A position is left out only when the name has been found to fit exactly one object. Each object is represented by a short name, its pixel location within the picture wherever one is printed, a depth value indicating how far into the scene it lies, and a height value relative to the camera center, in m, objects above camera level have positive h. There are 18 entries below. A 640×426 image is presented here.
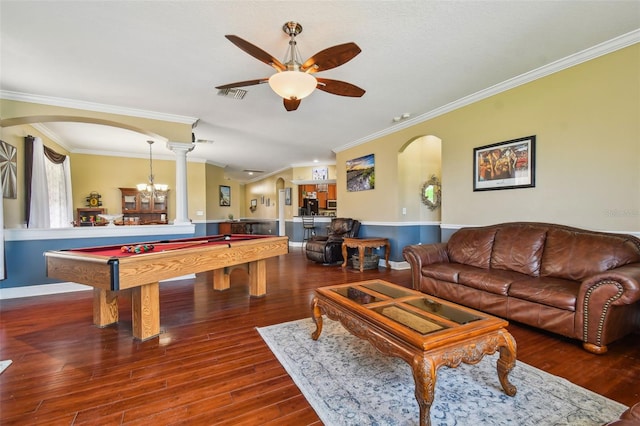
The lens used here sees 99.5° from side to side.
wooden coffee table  1.35 -0.71
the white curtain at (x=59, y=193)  5.67 +0.41
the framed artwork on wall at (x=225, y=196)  9.34 +0.50
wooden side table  5.30 -0.73
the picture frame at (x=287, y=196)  10.01 +0.48
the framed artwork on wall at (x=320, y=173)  9.25 +1.23
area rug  1.49 -1.17
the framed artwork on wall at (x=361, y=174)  6.05 +0.82
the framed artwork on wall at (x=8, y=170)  3.88 +0.64
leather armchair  5.92 -0.74
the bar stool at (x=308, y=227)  8.89 -0.59
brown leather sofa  2.15 -0.72
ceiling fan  2.16 +1.26
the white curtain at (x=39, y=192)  4.62 +0.36
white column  4.75 +0.44
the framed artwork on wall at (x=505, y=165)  3.39 +0.57
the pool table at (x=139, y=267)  2.14 -0.51
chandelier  6.92 +0.59
